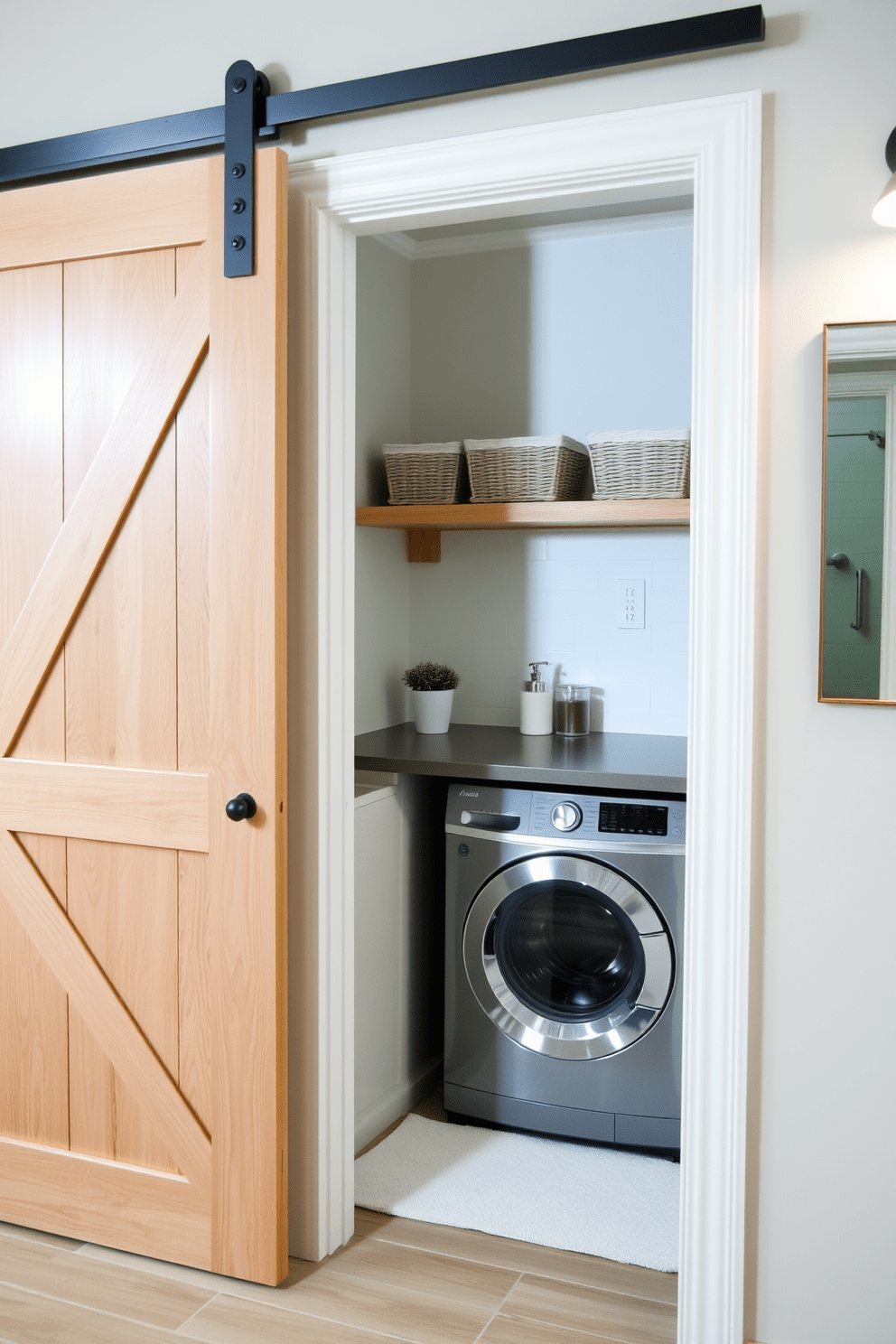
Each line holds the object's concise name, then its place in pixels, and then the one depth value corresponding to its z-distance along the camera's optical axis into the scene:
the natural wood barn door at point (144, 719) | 2.01
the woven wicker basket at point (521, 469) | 2.82
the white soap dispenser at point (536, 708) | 3.11
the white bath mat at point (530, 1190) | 2.29
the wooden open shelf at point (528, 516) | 2.66
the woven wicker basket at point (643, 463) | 2.66
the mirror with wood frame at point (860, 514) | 1.68
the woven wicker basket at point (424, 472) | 2.96
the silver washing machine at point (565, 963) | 2.57
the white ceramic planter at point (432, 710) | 3.08
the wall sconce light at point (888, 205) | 1.59
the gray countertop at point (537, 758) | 2.52
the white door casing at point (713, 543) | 1.74
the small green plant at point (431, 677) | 3.10
